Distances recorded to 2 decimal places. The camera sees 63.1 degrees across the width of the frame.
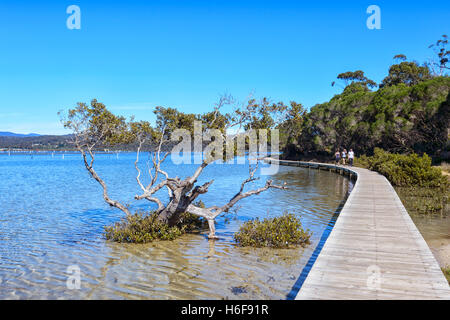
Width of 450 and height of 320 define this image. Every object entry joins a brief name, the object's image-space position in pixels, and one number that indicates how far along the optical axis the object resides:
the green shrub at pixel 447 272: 6.41
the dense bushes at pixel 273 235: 9.62
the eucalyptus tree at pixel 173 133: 10.20
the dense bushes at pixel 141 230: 10.11
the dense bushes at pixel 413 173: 19.64
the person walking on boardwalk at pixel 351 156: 31.88
